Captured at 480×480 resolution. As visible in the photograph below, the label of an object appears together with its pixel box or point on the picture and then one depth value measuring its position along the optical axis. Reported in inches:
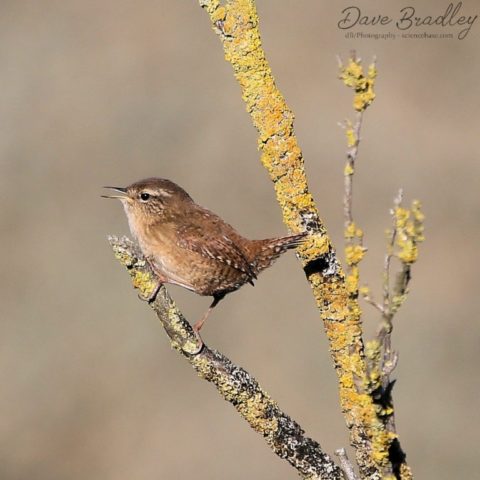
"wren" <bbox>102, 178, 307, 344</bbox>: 324.8
